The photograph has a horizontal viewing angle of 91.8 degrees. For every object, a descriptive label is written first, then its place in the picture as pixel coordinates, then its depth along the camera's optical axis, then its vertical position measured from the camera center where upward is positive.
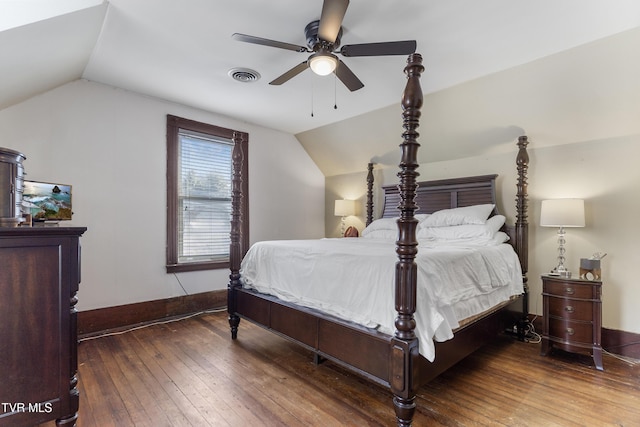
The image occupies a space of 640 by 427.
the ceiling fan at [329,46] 1.83 +1.10
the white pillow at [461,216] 3.28 -0.01
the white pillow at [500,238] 3.05 -0.23
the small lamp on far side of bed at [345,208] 4.83 +0.10
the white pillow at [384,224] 3.86 -0.13
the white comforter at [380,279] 1.82 -0.47
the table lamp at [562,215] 2.69 +0.00
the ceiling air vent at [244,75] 2.84 +1.32
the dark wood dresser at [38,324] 1.32 -0.50
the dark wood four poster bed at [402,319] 1.67 -0.77
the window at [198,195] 3.67 +0.24
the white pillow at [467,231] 3.12 -0.17
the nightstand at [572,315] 2.49 -0.84
